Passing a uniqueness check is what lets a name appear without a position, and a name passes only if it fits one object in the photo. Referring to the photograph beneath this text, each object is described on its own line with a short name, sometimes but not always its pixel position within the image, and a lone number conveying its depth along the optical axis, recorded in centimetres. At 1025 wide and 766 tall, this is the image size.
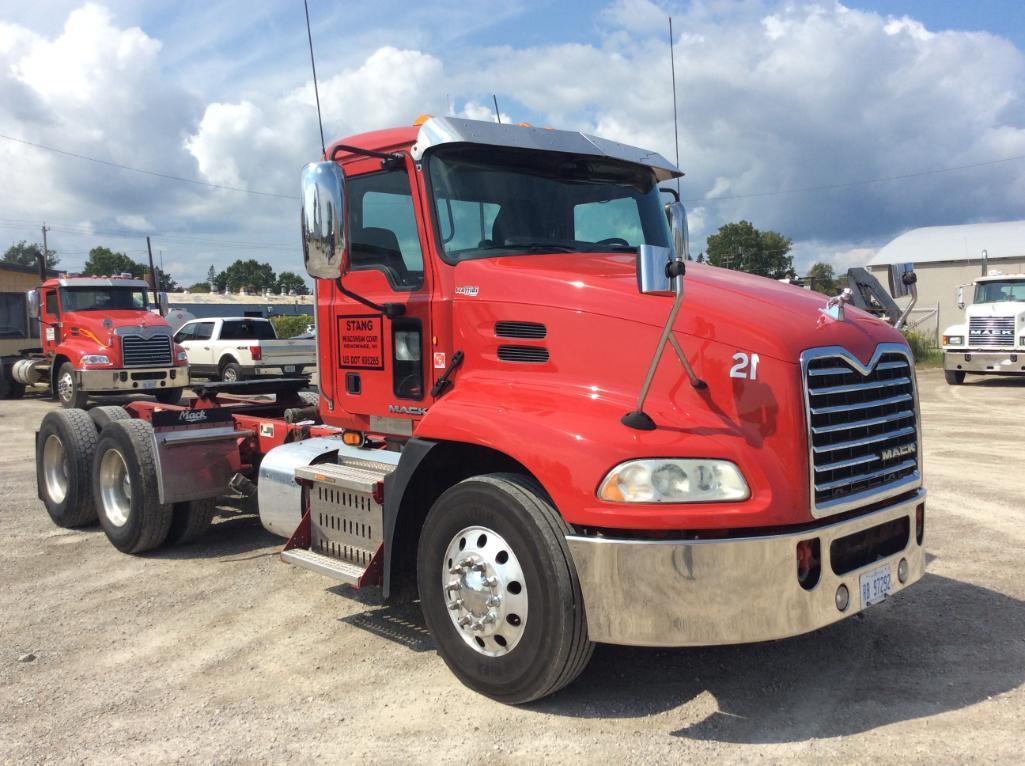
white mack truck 1956
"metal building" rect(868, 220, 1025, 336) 4219
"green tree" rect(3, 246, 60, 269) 11612
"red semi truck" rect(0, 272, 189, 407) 1641
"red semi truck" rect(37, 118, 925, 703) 349
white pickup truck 2084
